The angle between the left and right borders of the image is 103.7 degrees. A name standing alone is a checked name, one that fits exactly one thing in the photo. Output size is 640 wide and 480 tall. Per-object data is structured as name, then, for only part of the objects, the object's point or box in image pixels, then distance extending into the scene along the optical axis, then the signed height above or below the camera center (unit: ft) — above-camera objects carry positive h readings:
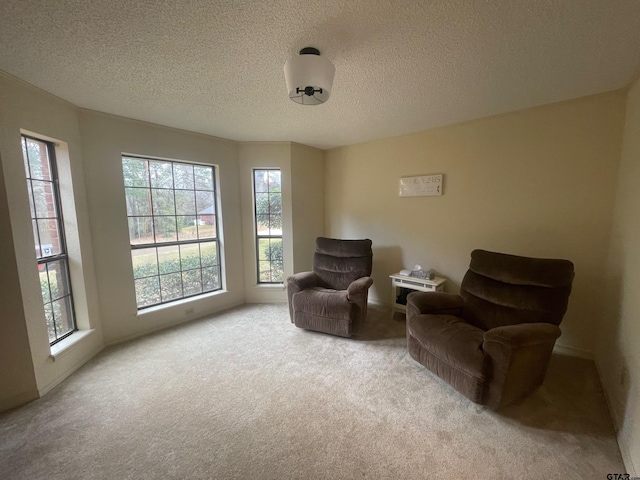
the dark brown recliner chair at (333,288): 8.69 -3.05
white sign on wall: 9.87 +0.94
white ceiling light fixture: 4.61 +2.52
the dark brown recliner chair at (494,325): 5.41 -3.01
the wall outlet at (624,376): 5.06 -3.49
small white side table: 9.29 -2.91
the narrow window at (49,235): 6.80 -0.62
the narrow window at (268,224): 12.07 -0.64
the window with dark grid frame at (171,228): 9.32 -0.66
